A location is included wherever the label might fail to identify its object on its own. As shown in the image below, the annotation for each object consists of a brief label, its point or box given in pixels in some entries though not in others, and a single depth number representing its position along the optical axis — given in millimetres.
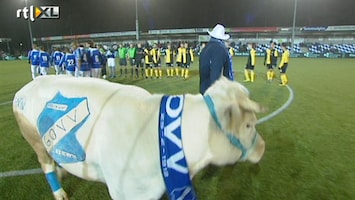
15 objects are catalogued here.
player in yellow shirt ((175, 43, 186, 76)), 17328
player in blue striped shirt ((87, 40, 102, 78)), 12310
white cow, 1762
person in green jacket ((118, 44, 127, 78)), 19453
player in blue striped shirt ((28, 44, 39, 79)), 13508
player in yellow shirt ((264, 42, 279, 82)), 14531
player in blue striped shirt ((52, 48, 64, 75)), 15289
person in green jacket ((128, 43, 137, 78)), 18603
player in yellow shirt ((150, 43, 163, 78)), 17438
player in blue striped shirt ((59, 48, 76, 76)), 12585
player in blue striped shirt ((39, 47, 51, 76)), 13312
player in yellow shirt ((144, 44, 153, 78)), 17533
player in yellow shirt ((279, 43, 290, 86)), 13016
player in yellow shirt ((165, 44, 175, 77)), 18156
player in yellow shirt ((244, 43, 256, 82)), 14219
